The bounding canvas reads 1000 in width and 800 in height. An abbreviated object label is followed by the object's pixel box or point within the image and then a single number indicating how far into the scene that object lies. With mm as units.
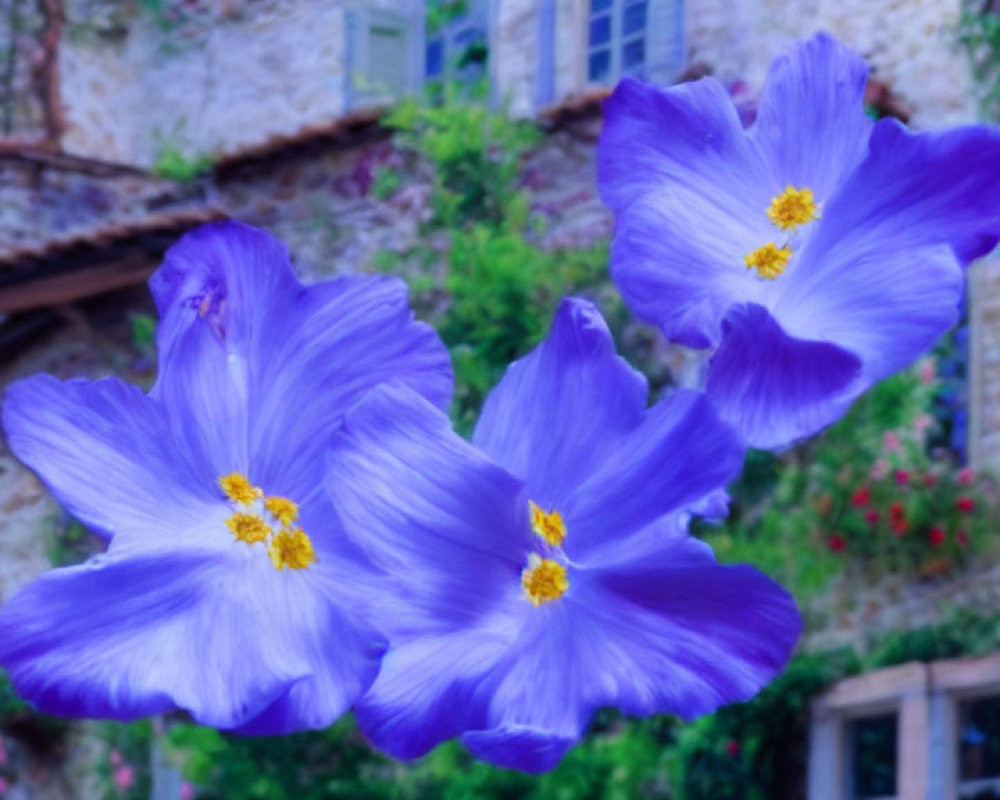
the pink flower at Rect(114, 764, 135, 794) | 3250
